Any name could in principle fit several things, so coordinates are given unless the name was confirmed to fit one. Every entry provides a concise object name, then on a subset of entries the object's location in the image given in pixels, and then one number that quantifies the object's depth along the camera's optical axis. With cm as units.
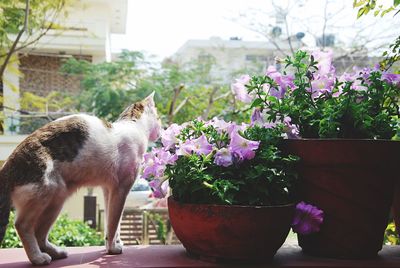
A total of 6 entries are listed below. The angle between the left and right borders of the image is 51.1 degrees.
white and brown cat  95
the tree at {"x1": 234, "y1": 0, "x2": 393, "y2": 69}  460
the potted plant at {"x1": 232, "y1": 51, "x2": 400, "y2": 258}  100
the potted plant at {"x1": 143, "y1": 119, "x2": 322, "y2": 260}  91
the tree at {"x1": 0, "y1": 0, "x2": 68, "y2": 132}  247
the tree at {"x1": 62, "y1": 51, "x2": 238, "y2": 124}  403
